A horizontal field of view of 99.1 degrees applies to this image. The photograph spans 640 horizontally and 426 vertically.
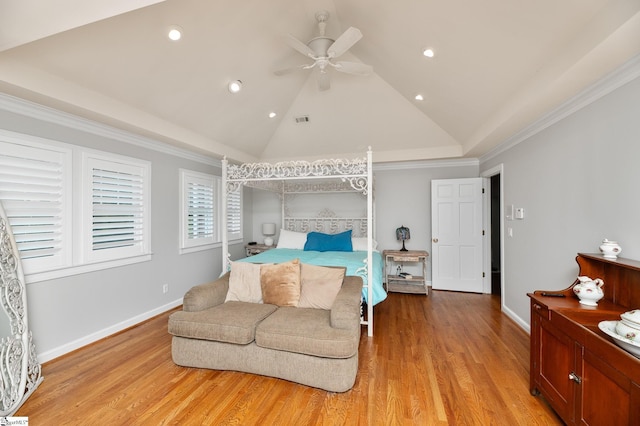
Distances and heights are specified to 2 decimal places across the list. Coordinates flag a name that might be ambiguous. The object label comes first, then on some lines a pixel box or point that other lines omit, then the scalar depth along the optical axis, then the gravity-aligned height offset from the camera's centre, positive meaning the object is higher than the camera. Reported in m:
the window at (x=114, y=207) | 2.98 +0.10
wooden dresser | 1.30 -0.79
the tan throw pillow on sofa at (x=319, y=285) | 2.78 -0.74
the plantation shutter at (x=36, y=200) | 2.38 +0.14
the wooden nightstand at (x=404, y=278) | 4.78 -1.14
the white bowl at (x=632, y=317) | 1.31 -0.50
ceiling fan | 2.56 +1.66
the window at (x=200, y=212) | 4.26 +0.06
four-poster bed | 3.30 -0.09
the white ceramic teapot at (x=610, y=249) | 1.85 -0.24
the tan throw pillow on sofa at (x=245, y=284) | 2.95 -0.76
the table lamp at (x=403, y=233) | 5.23 -0.35
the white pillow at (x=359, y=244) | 4.94 -0.53
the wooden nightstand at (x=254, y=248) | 5.64 -0.70
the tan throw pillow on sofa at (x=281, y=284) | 2.83 -0.72
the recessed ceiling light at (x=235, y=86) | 3.53 +1.68
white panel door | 4.81 -0.36
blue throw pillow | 4.89 -0.49
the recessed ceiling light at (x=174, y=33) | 2.54 +1.72
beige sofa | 2.16 -1.04
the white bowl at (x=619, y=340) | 1.25 -0.60
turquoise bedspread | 3.37 -0.67
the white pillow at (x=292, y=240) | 5.27 -0.49
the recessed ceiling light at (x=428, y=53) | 2.82 +1.70
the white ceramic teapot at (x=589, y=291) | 1.82 -0.52
